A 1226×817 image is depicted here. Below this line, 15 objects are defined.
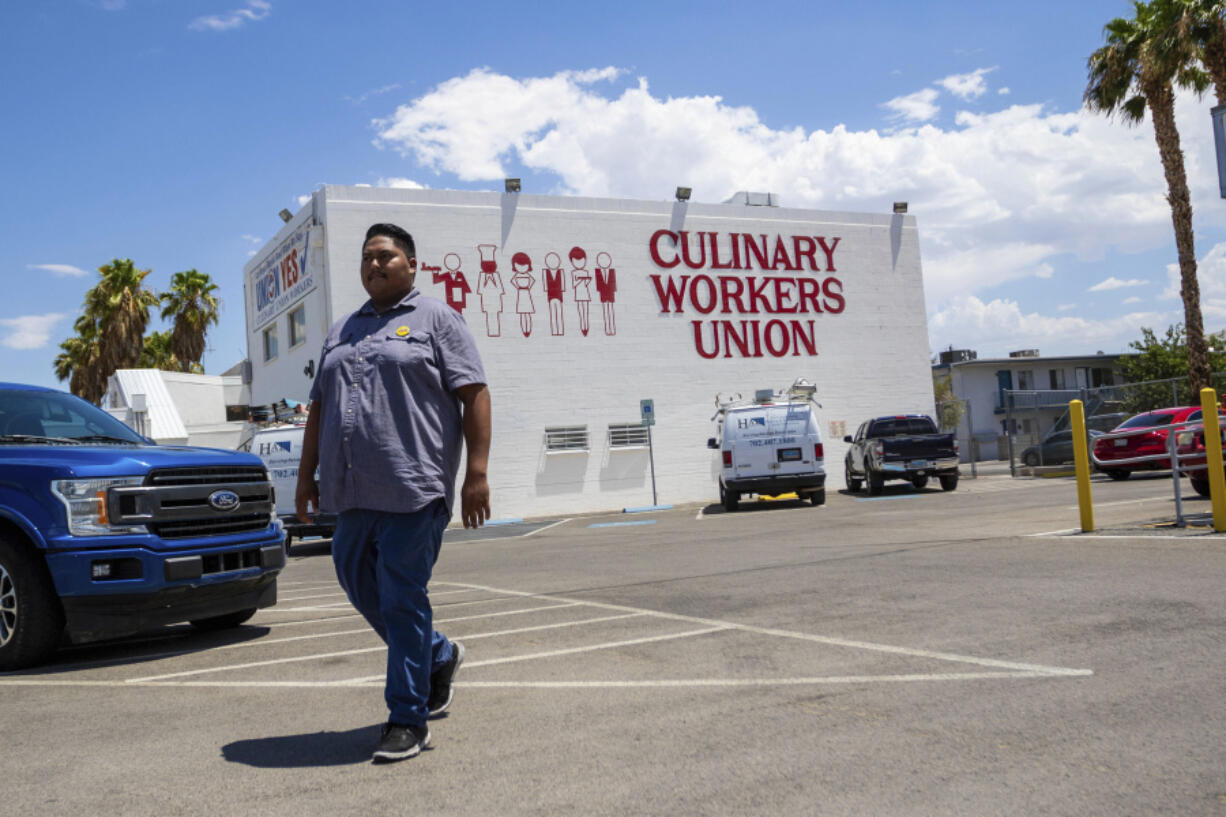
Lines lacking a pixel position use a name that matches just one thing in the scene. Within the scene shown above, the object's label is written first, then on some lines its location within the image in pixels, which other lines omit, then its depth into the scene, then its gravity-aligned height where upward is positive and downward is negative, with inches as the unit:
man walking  145.2 +3.0
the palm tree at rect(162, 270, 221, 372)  1772.9 +315.2
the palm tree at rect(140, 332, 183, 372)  1832.4 +256.1
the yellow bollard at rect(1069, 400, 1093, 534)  398.3 -16.4
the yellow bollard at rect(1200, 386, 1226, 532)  350.3 -13.6
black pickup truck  871.7 -13.9
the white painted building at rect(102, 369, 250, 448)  1058.7 +102.4
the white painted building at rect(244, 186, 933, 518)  1005.2 +157.7
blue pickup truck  236.2 -12.2
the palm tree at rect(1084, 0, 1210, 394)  960.9 +332.9
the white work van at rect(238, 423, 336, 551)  693.3 +17.0
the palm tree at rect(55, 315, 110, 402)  1654.8 +217.9
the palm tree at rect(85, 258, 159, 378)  1624.0 +292.3
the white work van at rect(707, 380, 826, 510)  792.9 -3.4
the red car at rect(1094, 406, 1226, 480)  788.6 -18.2
